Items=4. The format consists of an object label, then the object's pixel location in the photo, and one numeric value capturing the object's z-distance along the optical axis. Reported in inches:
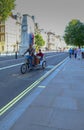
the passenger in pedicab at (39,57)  295.9
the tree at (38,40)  1735.6
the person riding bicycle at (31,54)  281.1
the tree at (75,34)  903.8
